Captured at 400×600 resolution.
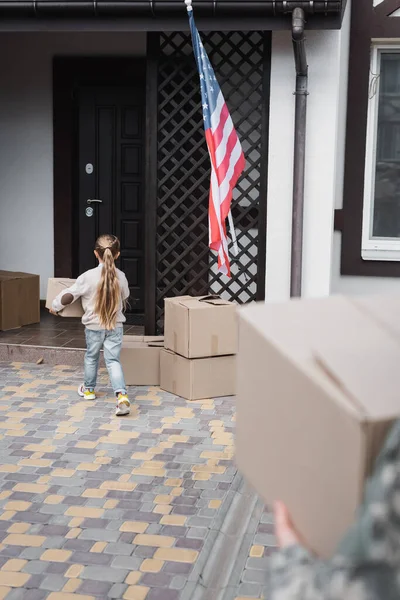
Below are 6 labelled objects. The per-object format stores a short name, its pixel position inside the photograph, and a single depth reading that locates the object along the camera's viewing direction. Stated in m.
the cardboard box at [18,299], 8.17
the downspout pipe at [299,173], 6.91
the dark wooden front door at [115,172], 9.10
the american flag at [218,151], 6.25
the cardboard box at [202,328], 6.33
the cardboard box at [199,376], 6.45
